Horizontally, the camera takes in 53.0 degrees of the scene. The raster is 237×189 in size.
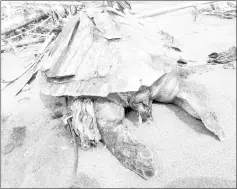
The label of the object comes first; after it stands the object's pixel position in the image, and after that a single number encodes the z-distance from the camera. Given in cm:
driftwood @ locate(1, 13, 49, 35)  452
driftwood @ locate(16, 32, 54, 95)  314
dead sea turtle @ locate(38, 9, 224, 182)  195
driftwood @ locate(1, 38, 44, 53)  414
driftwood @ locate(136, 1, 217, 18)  511
